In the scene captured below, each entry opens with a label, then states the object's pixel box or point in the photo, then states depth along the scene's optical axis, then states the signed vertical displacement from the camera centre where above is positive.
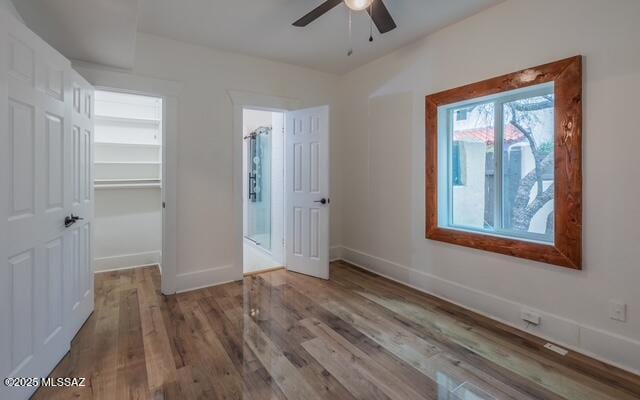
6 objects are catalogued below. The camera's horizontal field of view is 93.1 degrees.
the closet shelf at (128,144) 3.92 +0.70
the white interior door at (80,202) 2.21 -0.04
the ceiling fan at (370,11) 1.99 +1.28
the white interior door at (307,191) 3.61 +0.08
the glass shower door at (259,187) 4.93 +0.18
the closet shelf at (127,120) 3.91 +1.03
